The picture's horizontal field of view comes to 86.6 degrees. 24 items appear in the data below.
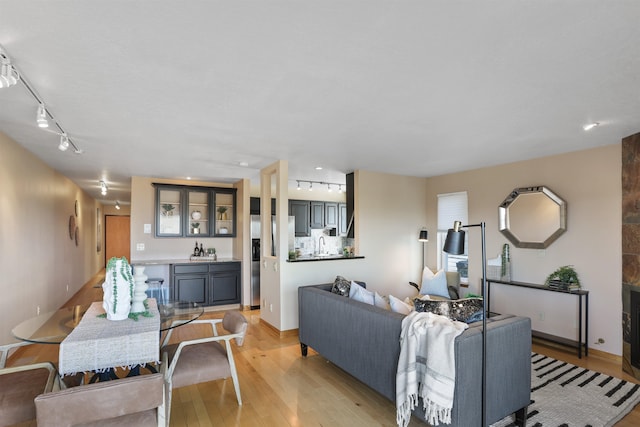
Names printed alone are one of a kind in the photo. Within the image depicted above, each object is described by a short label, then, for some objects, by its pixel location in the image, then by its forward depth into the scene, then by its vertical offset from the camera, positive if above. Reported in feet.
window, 18.31 -0.33
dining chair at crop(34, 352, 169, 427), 4.69 -2.79
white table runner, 6.38 -2.59
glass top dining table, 7.27 -2.65
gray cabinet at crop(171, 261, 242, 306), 19.07 -4.00
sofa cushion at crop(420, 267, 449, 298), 15.37 -3.30
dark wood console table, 12.71 -4.31
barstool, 16.85 -3.83
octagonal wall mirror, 14.07 -0.16
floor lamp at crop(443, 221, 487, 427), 7.01 -0.87
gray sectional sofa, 7.02 -3.49
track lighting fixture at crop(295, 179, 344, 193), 21.65 +1.98
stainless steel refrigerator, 20.02 -2.91
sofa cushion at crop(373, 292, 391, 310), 10.30 -2.72
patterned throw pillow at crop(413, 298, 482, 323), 8.38 -2.38
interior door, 40.27 -2.69
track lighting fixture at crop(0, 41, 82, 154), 6.00 +2.61
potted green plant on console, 13.21 -2.60
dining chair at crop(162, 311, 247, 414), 8.07 -3.72
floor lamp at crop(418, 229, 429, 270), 18.46 -1.25
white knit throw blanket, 6.81 -3.22
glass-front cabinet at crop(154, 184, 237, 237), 19.92 +0.13
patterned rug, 8.49 -5.20
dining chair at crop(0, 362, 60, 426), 6.25 -3.47
